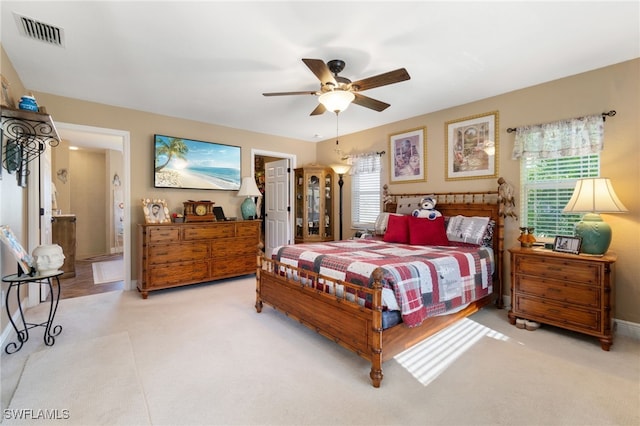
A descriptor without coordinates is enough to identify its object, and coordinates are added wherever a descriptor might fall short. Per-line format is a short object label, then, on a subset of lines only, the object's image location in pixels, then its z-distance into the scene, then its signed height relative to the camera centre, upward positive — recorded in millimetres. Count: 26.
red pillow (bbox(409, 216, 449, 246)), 3716 -276
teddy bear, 3961 +9
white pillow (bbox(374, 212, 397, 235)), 4519 -189
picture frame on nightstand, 2809 -336
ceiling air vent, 2262 +1472
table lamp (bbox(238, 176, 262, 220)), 5121 +308
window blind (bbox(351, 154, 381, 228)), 5277 +377
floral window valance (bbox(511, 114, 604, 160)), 2990 +781
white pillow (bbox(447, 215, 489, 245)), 3545 -227
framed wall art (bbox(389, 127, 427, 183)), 4547 +883
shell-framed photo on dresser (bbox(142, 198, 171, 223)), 4199 +19
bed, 2139 -727
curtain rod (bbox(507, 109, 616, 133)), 2911 +955
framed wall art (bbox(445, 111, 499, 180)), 3805 +859
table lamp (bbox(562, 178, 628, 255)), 2654 +16
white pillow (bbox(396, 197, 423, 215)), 4500 +91
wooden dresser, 3988 -597
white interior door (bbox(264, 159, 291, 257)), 6051 +159
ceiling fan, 2392 +1119
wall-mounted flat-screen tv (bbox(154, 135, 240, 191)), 4497 +783
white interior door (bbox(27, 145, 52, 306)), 3566 +46
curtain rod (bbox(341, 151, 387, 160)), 5108 +1034
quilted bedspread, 2299 -523
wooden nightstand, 2557 -762
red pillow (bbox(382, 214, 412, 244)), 3957 -266
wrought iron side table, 2435 -1081
